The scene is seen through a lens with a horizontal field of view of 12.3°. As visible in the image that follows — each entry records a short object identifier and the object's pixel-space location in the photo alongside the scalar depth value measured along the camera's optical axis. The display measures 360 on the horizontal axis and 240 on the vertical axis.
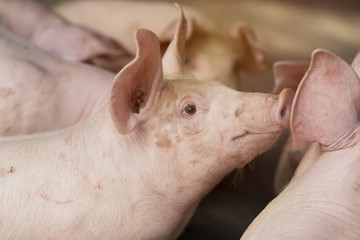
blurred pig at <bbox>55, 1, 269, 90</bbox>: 2.98
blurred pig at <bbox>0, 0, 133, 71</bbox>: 2.86
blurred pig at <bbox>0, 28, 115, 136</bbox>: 2.56
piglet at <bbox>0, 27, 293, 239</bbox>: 2.34
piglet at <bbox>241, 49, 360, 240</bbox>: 2.20
